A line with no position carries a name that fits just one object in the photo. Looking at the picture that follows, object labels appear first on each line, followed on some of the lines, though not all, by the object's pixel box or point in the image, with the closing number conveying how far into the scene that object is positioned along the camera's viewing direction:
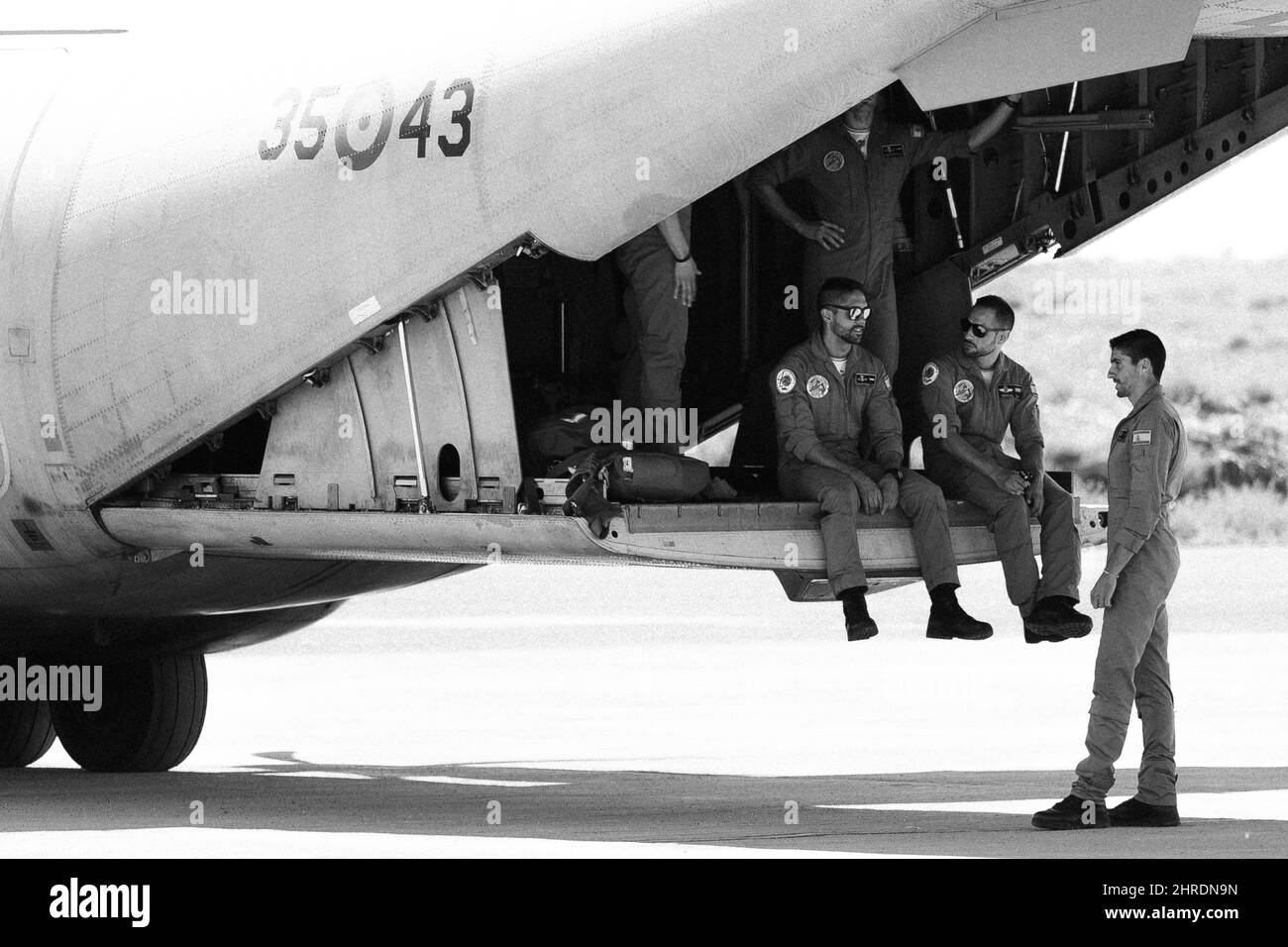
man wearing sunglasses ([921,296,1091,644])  13.55
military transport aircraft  12.63
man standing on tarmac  12.95
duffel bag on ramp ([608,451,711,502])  13.10
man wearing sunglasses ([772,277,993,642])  13.08
